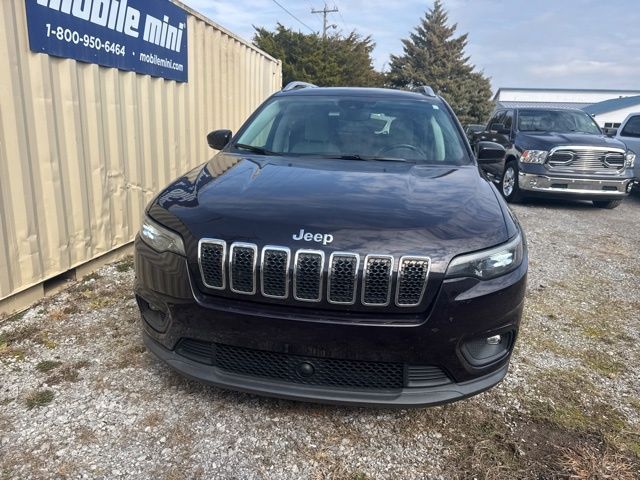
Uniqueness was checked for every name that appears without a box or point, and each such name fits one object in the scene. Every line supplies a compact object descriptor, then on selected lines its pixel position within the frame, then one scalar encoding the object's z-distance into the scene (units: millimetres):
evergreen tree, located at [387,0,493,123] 40812
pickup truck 7957
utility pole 42875
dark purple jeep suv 1998
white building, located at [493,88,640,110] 54306
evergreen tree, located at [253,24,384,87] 29953
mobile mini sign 3494
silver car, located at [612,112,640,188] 9695
